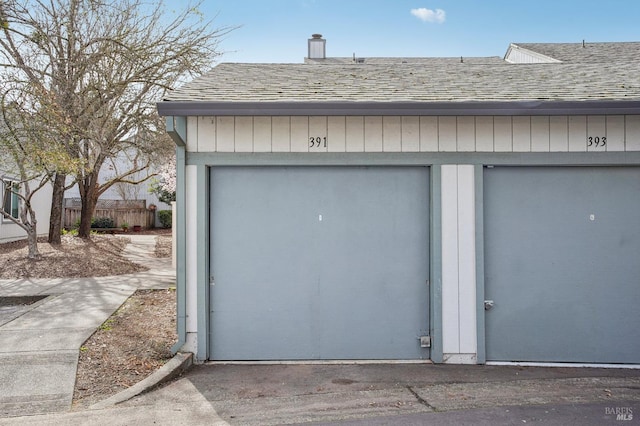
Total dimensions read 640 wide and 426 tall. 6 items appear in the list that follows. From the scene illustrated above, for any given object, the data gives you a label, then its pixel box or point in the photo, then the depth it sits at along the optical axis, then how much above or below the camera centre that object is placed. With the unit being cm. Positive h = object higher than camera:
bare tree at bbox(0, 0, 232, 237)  1092 +395
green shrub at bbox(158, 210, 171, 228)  2678 +57
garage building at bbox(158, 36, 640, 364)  528 -7
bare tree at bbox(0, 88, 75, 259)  968 +169
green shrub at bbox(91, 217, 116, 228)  2384 +30
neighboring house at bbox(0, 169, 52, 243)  1527 +65
